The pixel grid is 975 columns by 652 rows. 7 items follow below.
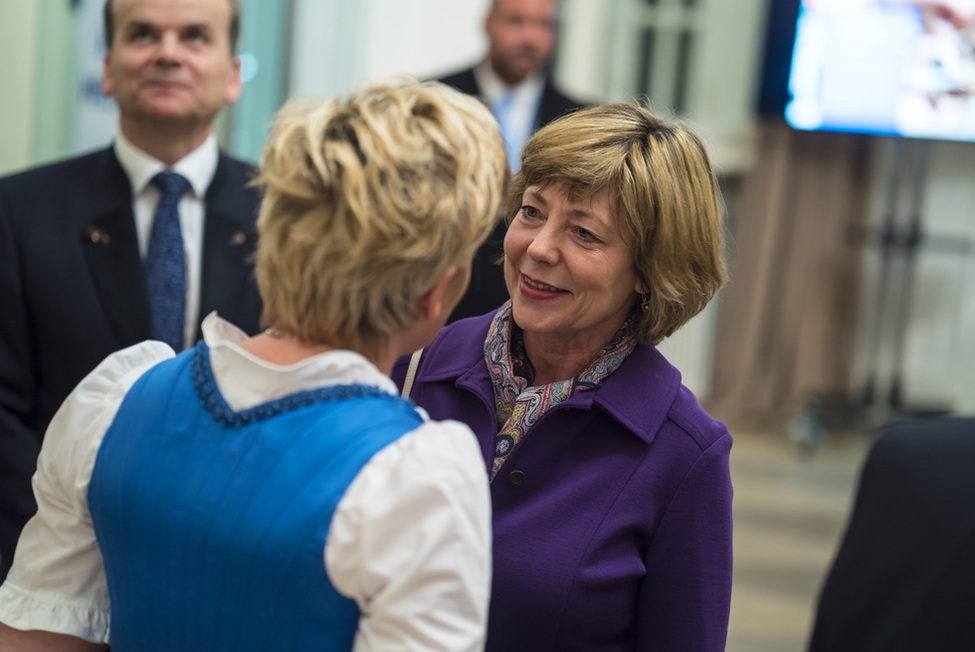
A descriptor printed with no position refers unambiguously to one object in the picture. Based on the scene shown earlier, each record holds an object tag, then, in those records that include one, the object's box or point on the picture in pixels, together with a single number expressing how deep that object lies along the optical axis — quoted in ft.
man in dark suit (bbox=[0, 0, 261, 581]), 8.49
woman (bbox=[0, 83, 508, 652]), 6.45
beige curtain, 22.10
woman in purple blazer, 7.37
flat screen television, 20.40
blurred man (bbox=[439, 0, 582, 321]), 12.47
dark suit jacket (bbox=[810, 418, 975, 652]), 7.51
